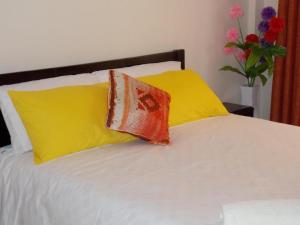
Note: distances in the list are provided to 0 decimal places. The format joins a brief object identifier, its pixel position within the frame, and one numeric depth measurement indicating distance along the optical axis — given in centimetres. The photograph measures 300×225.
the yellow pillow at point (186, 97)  246
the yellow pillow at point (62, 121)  194
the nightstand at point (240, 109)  307
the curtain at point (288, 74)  341
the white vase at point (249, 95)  337
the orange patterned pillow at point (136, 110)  205
